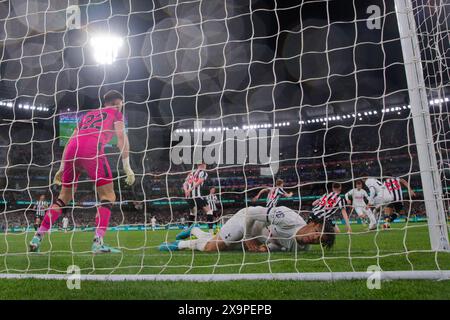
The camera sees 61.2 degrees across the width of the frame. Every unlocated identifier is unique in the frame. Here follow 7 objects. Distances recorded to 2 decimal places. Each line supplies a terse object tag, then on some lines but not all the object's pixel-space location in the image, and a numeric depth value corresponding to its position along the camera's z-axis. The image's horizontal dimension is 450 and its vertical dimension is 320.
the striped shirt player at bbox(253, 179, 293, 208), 7.95
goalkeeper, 4.76
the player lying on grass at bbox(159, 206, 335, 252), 4.63
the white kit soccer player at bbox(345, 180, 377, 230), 8.84
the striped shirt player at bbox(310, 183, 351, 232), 4.82
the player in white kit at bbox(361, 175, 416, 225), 8.53
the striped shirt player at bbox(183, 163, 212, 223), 8.90
